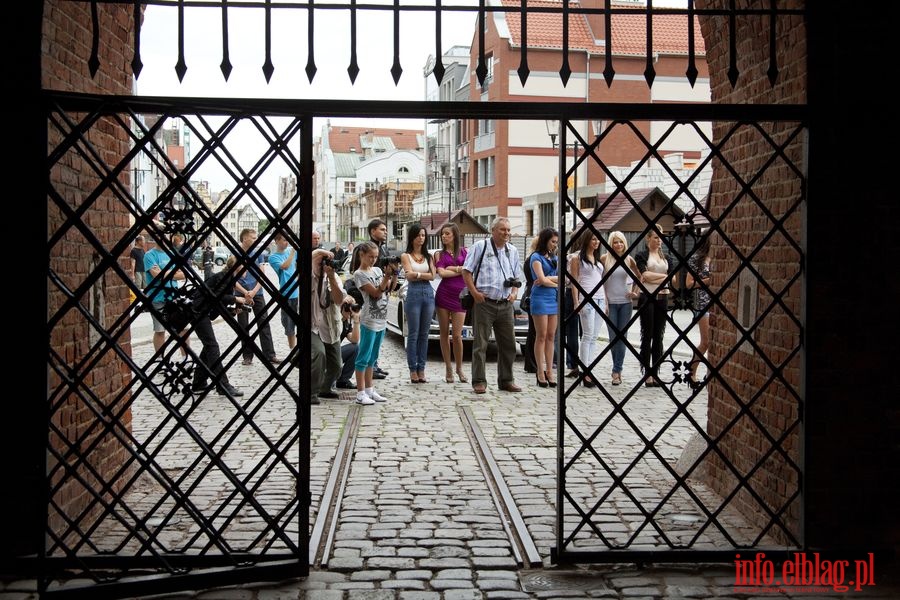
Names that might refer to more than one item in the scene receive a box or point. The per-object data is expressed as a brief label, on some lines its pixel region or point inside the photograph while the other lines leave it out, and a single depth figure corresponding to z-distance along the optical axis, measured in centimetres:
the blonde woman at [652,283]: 1159
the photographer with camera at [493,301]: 1162
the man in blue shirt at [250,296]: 1245
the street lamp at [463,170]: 6384
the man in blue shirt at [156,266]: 1138
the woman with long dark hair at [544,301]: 1191
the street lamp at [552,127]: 4267
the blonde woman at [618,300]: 1181
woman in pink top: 1240
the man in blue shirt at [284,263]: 1277
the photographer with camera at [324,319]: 1032
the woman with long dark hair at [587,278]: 1191
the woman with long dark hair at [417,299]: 1207
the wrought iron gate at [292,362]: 488
